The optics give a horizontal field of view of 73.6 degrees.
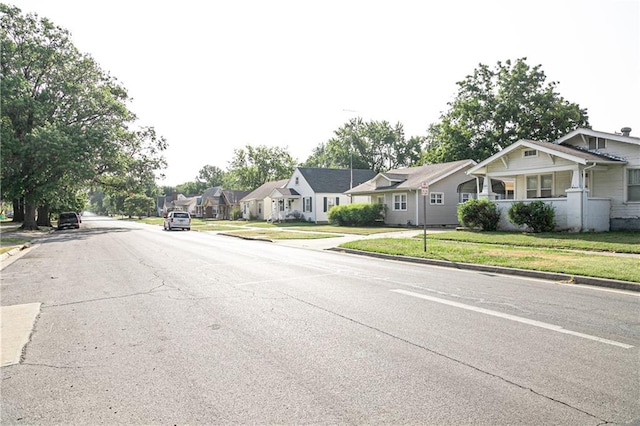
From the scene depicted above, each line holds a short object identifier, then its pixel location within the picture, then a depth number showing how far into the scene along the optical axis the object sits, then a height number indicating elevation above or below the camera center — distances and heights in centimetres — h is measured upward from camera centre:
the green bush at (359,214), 3456 -34
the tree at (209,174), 14830 +1342
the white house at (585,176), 1972 +155
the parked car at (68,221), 4069 -66
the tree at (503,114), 4053 +918
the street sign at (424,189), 1495 +70
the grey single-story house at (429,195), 3225 +112
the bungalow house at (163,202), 12356 +312
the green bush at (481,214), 2292 -33
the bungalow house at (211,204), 7945 +162
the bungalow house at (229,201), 6938 +173
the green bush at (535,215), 2006 -37
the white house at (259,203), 5566 +119
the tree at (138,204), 9600 +204
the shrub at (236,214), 6378 -36
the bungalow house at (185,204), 10470 +220
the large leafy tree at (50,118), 3194 +816
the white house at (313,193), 4494 +195
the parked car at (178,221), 3866 -78
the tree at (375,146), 7412 +1123
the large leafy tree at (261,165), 7544 +817
